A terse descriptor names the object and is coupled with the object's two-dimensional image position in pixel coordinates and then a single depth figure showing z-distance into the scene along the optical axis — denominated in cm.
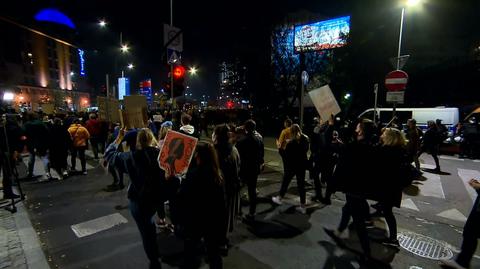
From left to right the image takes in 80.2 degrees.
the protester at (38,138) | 858
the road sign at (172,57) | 999
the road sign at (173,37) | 986
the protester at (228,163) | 404
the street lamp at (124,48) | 2206
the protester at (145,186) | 350
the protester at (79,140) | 921
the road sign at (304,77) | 970
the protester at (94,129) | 1073
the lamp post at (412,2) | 1155
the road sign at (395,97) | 916
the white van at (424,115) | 1504
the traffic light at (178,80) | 1016
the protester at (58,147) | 866
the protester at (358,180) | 414
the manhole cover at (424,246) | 432
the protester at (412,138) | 873
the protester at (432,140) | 1009
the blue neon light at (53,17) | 8389
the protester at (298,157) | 587
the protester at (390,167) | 416
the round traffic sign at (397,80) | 916
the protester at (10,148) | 641
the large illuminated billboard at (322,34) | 2478
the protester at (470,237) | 360
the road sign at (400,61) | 980
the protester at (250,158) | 554
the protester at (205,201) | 306
